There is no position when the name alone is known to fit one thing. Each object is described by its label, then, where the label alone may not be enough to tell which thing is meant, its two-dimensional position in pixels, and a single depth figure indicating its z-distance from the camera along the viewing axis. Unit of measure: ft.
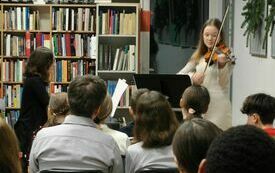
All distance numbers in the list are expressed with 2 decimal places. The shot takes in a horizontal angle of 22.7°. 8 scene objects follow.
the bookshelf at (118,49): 28.70
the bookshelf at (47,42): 29.07
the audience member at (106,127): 12.78
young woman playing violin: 17.39
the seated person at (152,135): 10.94
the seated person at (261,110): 13.42
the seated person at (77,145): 10.51
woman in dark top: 17.79
